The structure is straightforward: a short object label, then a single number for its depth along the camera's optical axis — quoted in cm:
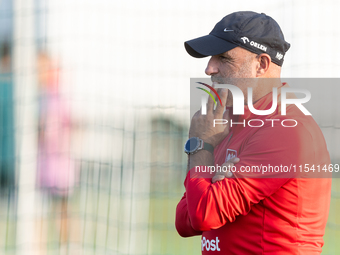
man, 1371
